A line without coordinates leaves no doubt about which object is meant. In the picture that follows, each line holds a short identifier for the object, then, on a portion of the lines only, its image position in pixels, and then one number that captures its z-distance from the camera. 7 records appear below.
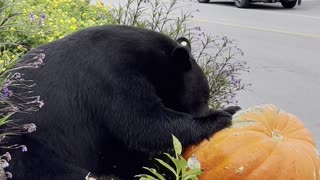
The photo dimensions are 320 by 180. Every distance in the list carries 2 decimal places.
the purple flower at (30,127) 2.37
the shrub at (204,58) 4.42
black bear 2.77
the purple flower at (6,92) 2.30
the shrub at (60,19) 5.30
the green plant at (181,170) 2.44
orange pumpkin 3.09
